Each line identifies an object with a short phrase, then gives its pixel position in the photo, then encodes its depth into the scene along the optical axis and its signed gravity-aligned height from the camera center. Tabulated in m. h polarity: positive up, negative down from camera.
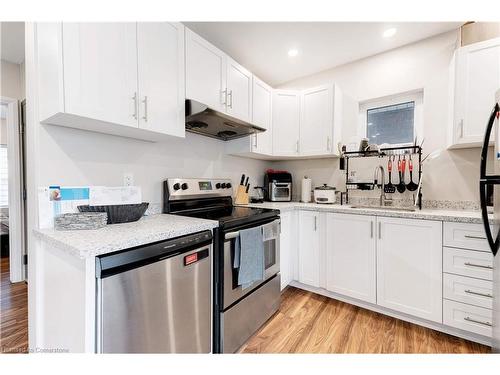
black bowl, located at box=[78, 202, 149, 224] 1.33 -0.17
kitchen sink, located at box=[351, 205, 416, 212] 1.96 -0.23
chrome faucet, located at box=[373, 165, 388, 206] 2.22 +0.03
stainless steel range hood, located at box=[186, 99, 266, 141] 1.64 +0.52
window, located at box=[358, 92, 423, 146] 2.32 +0.70
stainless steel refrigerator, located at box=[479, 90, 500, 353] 1.06 -0.16
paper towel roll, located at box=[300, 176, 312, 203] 2.68 -0.07
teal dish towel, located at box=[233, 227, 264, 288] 1.47 -0.50
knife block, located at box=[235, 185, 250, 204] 2.43 -0.14
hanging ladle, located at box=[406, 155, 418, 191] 2.17 -0.01
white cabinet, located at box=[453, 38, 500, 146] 1.66 +0.73
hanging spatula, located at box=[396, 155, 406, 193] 2.20 +0.08
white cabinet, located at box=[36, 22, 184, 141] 1.07 +0.59
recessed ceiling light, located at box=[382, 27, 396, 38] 2.02 +1.38
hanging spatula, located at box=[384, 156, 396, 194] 2.22 -0.03
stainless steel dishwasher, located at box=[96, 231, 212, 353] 0.89 -0.53
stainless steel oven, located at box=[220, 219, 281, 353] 1.42 -0.83
